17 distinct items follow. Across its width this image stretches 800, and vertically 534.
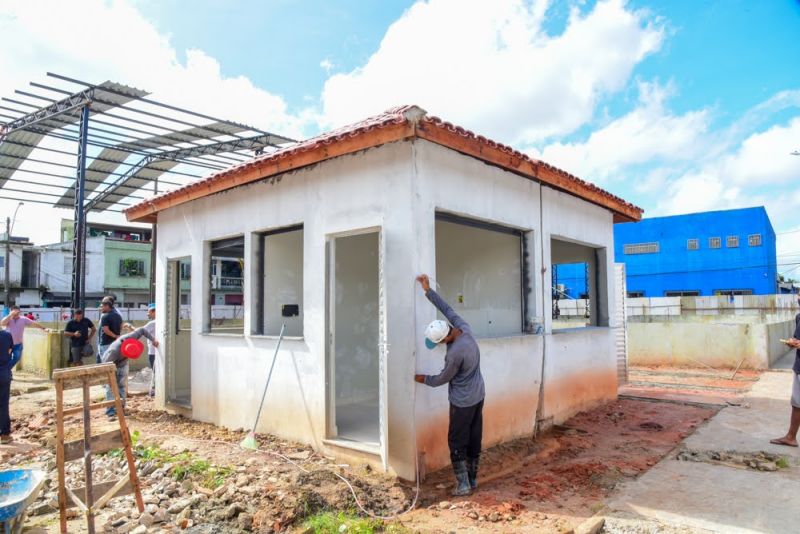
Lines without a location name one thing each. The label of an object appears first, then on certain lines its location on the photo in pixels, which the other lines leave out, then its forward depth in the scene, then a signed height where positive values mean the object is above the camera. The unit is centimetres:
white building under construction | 552 +21
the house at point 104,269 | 4006 +223
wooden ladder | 451 -132
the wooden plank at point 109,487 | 488 -177
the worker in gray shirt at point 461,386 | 515 -93
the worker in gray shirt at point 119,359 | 856 -101
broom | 643 -180
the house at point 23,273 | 3897 +197
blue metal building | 3359 +243
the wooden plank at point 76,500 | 451 -177
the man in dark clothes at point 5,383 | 782 -125
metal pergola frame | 1516 +521
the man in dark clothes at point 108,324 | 966 -49
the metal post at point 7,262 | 3447 +250
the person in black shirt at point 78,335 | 1209 -84
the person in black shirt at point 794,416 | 646 -160
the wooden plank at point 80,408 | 467 -99
